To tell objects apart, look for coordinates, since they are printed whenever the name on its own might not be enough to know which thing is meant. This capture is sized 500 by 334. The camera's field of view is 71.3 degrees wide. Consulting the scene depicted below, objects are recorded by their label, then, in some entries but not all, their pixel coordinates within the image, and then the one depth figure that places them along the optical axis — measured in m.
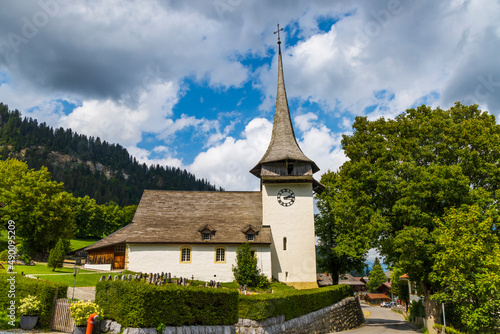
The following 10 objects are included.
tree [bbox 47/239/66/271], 32.62
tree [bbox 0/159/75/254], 45.12
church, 35.50
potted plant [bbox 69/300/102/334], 15.12
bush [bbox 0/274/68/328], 15.66
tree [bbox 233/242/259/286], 33.84
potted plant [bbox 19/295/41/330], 15.12
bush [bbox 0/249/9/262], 36.38
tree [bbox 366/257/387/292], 113.08
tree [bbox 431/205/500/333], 20.39
